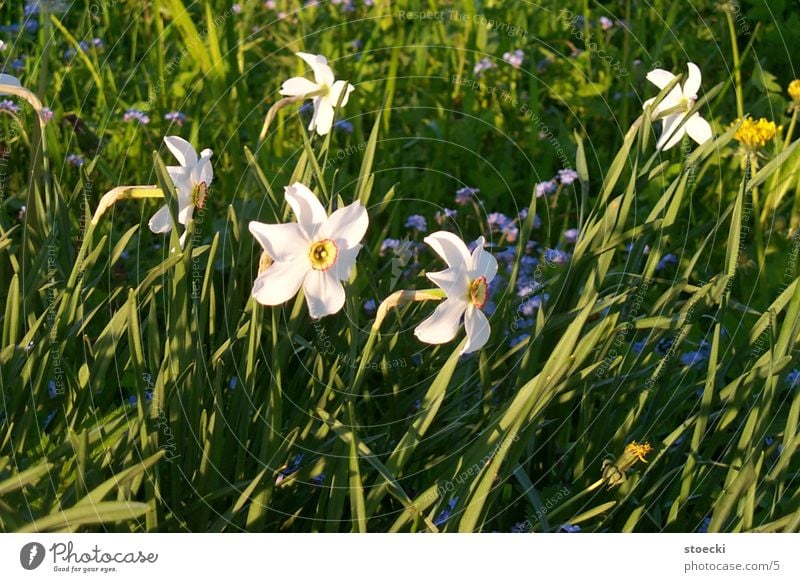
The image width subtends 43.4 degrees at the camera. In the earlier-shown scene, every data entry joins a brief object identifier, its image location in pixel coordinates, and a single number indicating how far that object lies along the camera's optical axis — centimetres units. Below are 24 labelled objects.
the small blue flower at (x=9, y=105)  179
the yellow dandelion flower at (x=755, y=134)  171
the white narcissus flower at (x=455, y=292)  109
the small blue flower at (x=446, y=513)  122
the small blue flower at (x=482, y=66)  233
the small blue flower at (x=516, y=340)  160
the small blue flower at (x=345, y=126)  217
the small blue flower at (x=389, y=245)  176
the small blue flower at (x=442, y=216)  191
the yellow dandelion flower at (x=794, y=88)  172
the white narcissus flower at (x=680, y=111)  142
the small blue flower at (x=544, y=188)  190
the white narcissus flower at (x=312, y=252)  106
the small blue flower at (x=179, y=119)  204
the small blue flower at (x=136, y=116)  188
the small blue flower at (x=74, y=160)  201
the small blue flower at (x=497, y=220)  193
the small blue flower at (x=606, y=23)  252
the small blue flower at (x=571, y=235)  183
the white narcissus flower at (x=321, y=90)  134
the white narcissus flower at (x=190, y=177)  122
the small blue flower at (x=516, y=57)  232
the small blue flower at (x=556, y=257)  179
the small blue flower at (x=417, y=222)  186
